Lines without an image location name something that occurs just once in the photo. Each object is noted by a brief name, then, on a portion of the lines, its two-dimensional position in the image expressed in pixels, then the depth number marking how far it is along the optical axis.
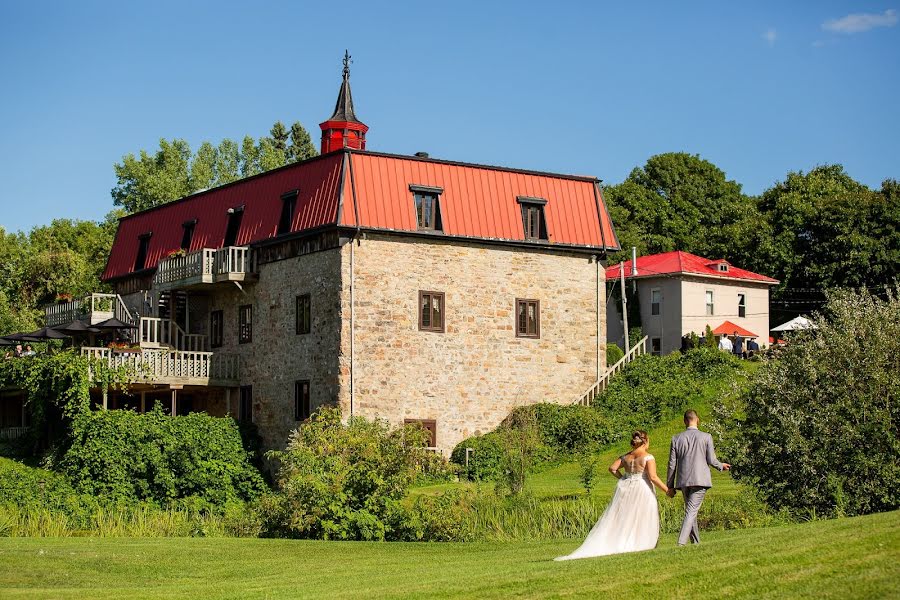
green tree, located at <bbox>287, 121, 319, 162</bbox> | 84.56
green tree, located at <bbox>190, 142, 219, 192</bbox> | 71.19
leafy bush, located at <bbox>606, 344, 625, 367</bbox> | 50.34
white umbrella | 55.20
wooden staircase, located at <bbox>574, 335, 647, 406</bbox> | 42.78
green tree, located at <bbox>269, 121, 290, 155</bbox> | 86.00
